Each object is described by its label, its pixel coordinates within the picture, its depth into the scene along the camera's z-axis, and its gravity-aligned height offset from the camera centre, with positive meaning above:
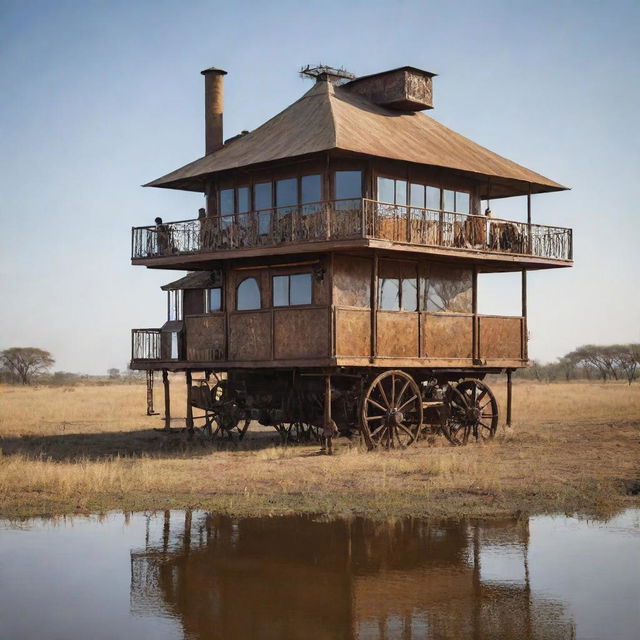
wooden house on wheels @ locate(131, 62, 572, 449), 26.62 +2.53
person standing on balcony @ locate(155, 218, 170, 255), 29.16 +3.30
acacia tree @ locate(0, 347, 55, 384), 109.88 -1.07
